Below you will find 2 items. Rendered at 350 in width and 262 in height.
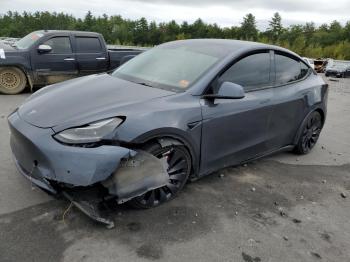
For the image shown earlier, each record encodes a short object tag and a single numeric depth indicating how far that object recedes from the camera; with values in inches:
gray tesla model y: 125.6
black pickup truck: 358.3
